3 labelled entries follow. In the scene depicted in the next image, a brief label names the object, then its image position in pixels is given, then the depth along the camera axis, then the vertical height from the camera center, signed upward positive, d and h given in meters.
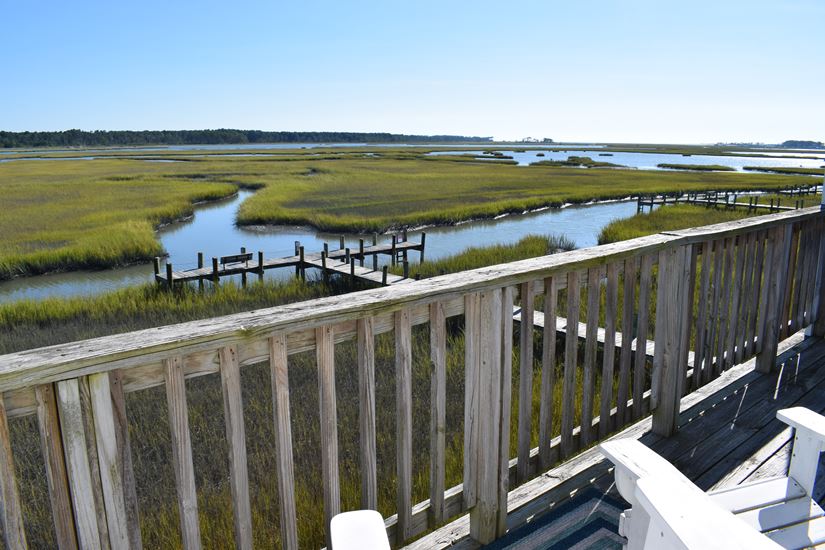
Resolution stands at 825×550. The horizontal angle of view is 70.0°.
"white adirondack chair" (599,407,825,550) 1.15 -0.89
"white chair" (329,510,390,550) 1.20 -0.78
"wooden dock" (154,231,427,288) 14.57 -2.99
